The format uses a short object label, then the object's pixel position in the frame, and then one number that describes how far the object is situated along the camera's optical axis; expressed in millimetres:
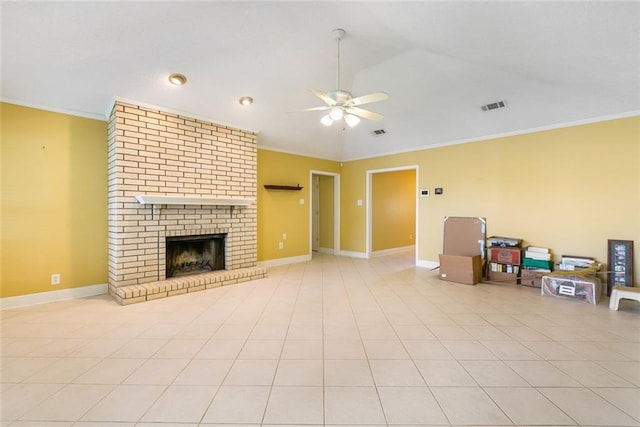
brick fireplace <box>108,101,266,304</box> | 3805
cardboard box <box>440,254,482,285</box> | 4566
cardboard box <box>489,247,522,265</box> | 4562
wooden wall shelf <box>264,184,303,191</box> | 5926
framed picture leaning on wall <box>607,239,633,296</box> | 3740
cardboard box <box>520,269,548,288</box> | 4336
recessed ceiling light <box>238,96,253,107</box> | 4371
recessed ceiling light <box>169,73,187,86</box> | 3623
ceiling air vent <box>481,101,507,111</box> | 4262
